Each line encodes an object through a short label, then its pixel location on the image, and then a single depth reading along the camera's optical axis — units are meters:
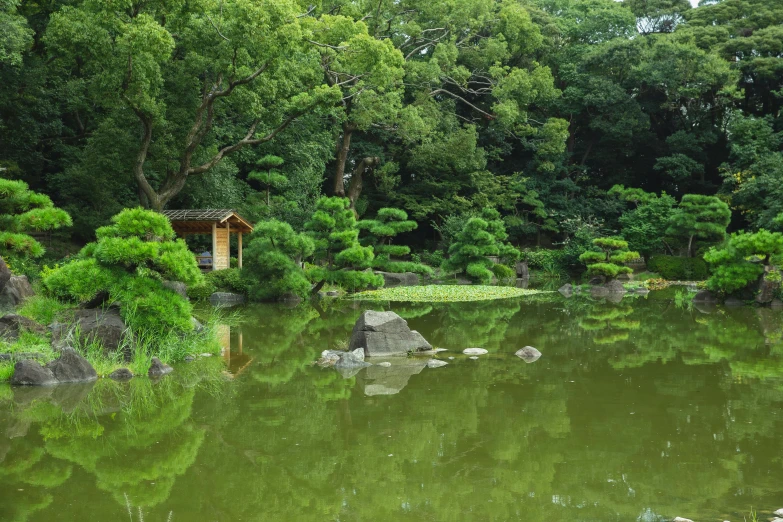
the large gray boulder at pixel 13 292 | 9.48
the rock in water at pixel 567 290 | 18.40
